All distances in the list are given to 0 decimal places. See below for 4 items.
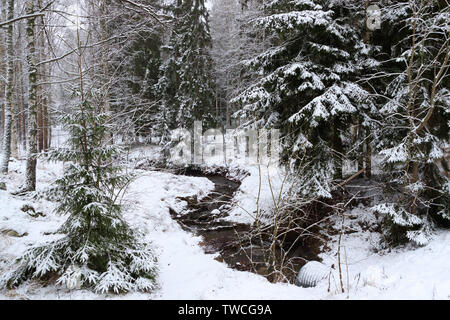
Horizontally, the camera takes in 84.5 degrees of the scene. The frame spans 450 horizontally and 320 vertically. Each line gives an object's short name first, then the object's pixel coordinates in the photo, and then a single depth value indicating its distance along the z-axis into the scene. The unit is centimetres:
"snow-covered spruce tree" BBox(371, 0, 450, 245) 566
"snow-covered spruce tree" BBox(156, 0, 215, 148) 1766
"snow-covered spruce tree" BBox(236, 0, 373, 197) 703
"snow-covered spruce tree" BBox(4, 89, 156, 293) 386
